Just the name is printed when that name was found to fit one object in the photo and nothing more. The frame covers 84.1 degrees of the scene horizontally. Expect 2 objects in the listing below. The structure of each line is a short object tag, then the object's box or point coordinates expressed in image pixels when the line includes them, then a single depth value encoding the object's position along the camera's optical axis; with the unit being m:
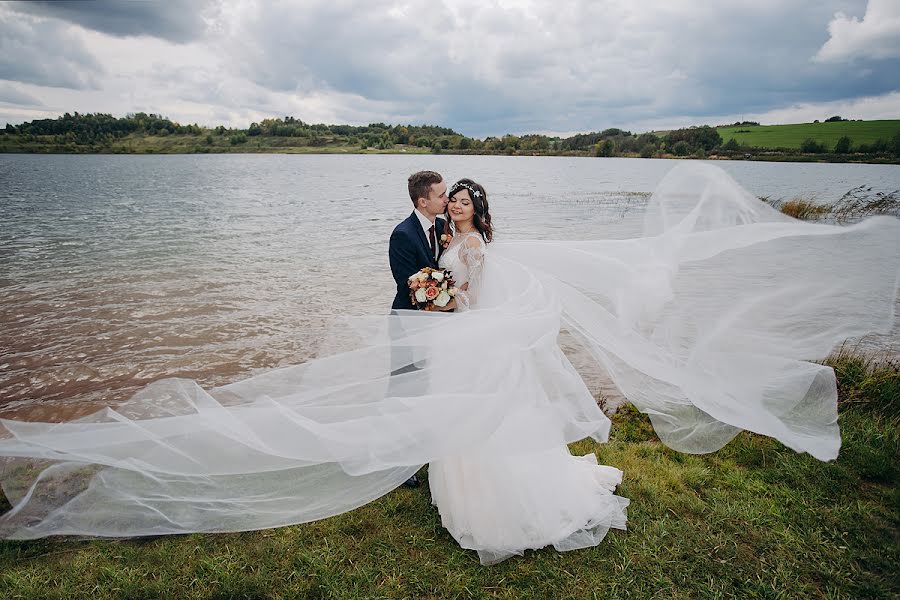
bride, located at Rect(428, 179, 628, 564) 3.48
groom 4.52
